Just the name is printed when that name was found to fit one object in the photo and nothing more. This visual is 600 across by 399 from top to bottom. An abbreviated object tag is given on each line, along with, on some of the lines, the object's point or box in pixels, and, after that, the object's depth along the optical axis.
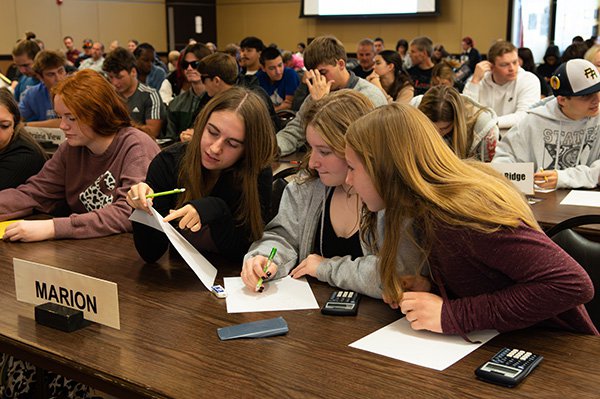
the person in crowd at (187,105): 5.12
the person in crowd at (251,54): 7.78
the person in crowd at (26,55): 6.85
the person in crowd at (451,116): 3.08
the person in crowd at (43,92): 5.19
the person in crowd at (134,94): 5.04
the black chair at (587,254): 2.04
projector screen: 13.64
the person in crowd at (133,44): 13.27
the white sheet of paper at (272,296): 1.64
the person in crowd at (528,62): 8.11
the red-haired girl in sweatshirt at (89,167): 2.32
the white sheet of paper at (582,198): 2.70
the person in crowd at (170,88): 7.00
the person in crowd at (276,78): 7.15
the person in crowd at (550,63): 9.57
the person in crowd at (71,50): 12.64
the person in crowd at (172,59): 10.02
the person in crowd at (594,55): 4.14
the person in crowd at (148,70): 8.03
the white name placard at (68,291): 1.48
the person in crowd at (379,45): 12.34
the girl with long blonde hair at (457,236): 1.36
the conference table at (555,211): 2.43
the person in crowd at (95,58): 10.58
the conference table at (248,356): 1.22
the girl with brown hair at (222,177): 1.98
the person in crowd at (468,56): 9.52
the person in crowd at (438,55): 9.42
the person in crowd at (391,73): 6.39
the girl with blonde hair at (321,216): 1.81
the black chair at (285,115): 5.01
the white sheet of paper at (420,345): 1.33
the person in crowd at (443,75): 5.68
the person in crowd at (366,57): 7.99
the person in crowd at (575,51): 6.60
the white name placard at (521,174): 2.81
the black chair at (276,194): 2.26
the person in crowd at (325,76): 4.15
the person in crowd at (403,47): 12.65
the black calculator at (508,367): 1.22
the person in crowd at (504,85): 5.03
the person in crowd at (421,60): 8.30
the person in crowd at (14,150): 2.79
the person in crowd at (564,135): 2.98
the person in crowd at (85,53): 12.15
